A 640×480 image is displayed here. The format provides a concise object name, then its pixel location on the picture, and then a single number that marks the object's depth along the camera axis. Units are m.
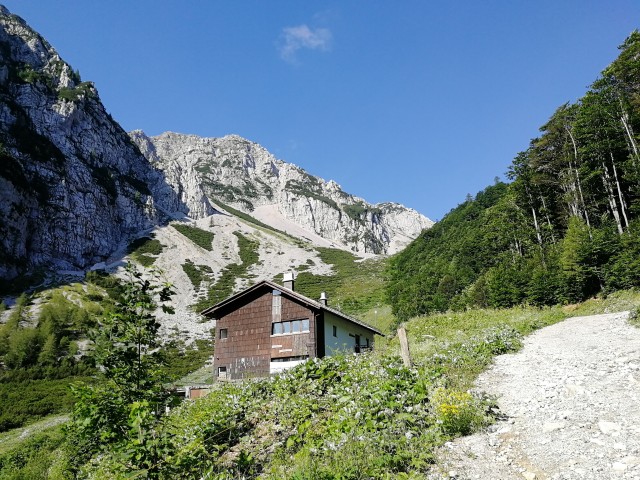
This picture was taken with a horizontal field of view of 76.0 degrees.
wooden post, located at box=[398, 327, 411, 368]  12.41
